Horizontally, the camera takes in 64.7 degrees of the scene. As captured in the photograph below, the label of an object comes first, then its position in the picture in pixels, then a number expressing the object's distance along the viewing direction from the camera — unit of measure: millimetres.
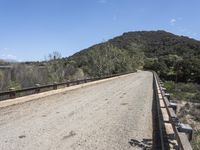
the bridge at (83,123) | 3919
